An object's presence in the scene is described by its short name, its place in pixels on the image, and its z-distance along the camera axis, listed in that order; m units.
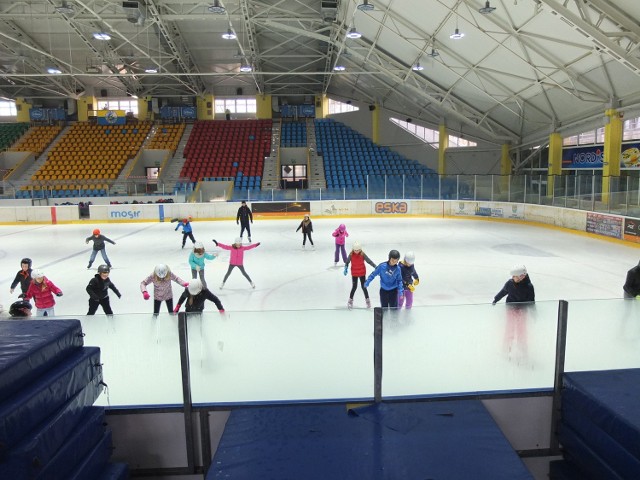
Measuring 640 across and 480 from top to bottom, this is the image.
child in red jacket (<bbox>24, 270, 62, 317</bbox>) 7.55
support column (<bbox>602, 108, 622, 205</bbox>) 20.11
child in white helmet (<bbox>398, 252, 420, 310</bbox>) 7.89
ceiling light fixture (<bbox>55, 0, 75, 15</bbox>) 21.11
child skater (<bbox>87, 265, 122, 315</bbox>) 7.74
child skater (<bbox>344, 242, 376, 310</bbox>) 9.37
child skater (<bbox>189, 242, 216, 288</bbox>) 9.61
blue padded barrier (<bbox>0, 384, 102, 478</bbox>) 2.48
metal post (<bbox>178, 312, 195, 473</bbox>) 3.85
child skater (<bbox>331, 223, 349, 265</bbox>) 12.74
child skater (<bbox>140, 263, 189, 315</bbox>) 7.66
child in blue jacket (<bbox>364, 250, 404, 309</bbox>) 7.59
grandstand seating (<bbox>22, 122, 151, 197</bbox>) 30.40
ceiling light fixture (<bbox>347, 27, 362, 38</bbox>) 17.86
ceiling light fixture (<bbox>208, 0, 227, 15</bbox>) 16.38
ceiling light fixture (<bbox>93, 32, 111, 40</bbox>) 19.17
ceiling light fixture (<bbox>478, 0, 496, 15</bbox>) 14.65
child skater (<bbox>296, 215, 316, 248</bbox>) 15.37
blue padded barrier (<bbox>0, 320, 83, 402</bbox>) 2.68
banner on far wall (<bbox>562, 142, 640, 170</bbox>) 21.20
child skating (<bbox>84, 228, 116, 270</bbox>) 12.70
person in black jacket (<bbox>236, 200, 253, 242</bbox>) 17.16
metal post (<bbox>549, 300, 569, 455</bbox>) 3.98
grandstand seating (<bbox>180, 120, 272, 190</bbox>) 33.53
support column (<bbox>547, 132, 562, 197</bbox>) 25.11
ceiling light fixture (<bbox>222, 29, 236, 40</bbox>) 18.93
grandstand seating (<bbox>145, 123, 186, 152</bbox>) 37.41
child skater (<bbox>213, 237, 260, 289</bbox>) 10.60
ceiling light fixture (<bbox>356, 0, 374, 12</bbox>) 16.47
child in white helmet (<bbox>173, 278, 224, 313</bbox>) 6.48
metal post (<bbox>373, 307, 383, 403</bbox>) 3.92
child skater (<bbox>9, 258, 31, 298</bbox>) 8.13
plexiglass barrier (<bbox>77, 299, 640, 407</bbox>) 3.96
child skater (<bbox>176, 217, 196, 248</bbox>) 15.60
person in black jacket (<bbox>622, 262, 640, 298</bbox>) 7.09
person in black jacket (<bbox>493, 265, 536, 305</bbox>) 6.49
